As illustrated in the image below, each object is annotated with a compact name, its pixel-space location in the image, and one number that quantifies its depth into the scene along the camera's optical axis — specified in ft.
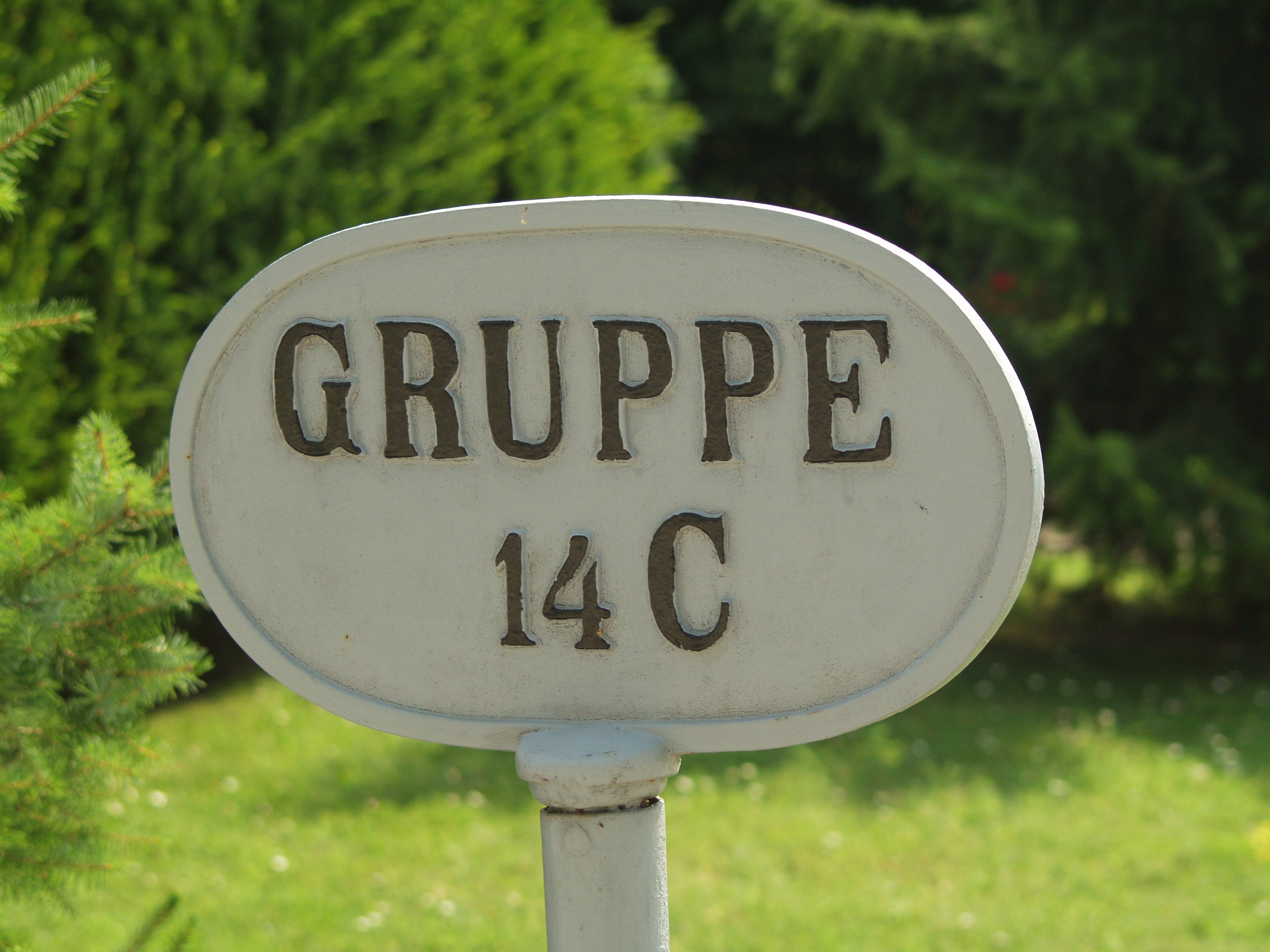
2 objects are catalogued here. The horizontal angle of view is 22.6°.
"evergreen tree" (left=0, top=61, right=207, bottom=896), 4.68
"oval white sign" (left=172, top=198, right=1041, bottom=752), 4.13
